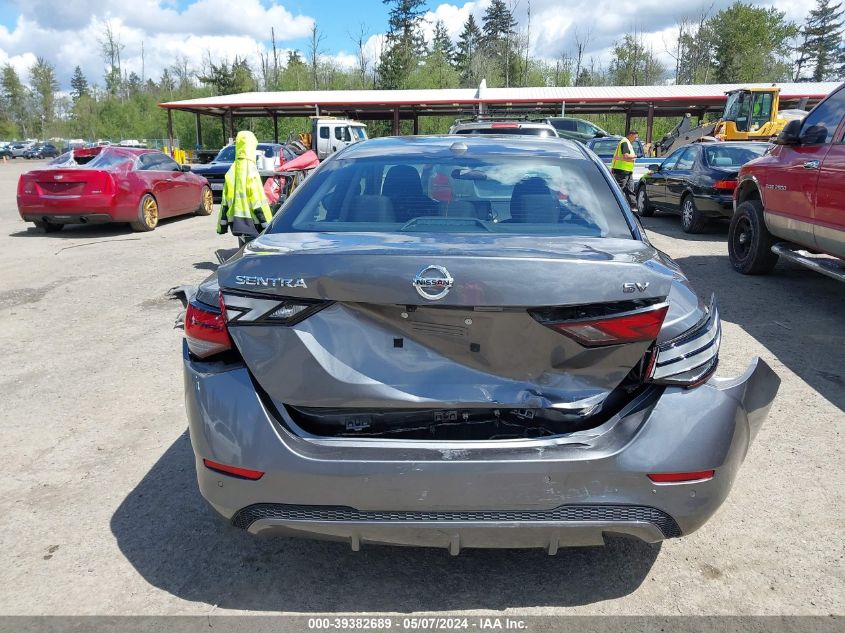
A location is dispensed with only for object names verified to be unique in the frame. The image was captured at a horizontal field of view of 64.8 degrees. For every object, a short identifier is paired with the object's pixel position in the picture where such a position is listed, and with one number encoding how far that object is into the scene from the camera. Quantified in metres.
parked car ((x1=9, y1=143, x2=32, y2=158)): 63.19
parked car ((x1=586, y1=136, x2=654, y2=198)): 19.38
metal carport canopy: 33.78
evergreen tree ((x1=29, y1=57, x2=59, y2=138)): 85.44
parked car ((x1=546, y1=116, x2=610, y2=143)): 26.41
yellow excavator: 20.98
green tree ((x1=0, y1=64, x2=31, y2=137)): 88.29
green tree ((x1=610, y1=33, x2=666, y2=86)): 74.75
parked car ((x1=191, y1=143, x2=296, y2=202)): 17.11
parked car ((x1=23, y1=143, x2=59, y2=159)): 62.69
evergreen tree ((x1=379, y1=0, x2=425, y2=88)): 68.88
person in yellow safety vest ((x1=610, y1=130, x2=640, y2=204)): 15.70
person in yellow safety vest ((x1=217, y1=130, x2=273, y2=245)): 8.18
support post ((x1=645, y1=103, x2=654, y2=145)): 34.08
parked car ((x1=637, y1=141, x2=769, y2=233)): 10.77
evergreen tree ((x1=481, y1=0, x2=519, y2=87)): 79.31
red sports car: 11.61
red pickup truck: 5.90
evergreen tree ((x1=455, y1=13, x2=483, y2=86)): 83.25
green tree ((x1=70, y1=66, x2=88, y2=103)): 125.81
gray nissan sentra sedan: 2.12
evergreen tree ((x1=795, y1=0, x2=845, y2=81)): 81.19
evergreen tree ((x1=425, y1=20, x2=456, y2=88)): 69.44
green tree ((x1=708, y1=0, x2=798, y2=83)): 69.12
